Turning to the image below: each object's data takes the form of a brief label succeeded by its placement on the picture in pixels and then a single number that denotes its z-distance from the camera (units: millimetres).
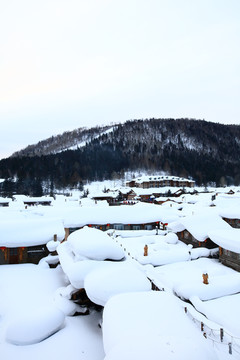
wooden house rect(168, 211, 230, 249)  22478
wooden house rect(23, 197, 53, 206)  62719
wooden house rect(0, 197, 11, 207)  60375
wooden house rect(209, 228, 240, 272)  18141
